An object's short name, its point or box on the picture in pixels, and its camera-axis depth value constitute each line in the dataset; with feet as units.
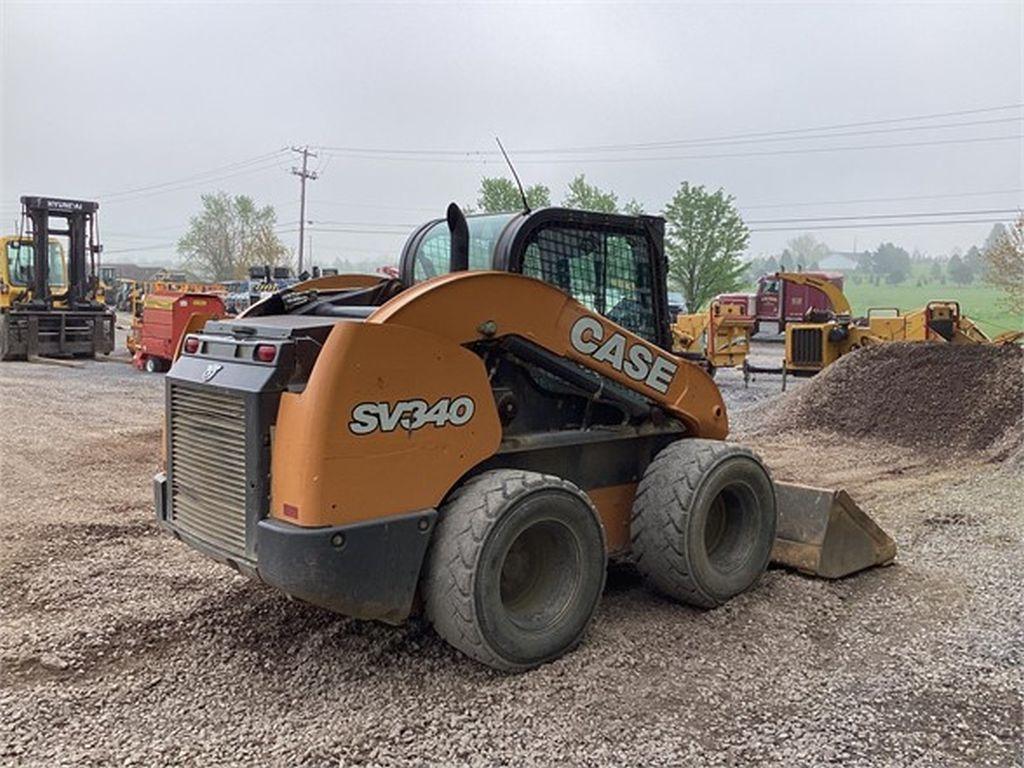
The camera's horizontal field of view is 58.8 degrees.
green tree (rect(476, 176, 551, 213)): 160.67
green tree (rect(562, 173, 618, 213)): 165.09
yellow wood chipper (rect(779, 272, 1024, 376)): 51.85
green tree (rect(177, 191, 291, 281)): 232.32
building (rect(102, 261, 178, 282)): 283.18
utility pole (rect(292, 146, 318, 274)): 188.14
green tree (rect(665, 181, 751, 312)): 153.69
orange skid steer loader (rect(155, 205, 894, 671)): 11.59
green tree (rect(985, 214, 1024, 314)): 102.83
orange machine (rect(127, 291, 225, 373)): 52.80
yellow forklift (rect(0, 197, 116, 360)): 59.98
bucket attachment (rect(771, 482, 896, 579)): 17.11
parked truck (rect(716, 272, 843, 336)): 103.40
